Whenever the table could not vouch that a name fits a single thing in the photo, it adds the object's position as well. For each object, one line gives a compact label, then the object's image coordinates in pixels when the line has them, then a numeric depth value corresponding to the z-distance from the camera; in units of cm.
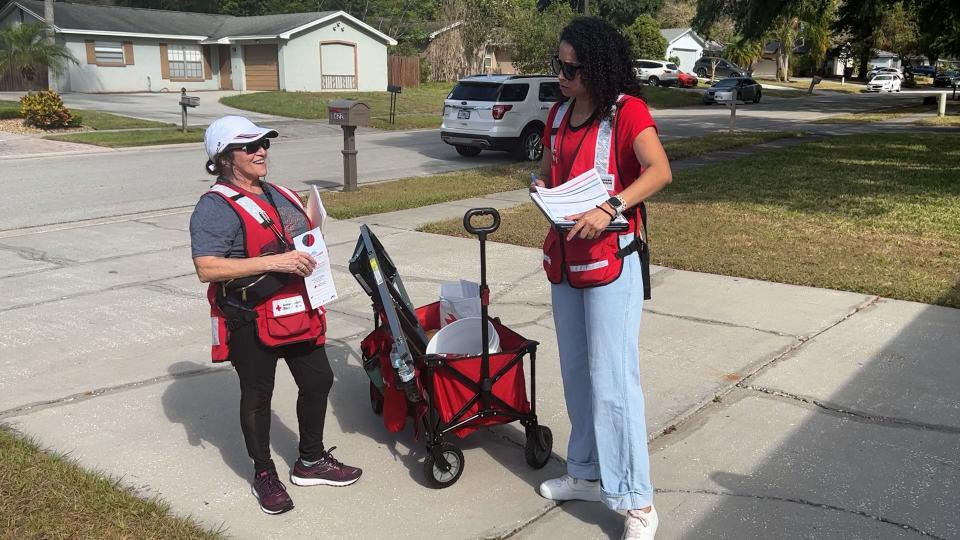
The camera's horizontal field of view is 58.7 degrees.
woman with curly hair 312
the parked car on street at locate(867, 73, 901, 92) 5278
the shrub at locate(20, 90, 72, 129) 2189
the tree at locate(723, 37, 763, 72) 6081
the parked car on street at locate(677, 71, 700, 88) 4967
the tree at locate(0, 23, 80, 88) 2553
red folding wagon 376
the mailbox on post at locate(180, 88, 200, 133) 2094
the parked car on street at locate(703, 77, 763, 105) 3784
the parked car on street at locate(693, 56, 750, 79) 5996
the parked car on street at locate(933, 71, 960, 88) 6186
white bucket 403
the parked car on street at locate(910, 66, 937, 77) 7672
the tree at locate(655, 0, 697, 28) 7844
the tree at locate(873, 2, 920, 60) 5575
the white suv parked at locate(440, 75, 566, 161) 1653
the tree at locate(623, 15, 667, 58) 5772
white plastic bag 434
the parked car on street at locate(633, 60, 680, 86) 4909
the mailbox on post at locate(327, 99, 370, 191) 1194
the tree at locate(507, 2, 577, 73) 4075
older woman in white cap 328
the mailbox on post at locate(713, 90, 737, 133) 3669
